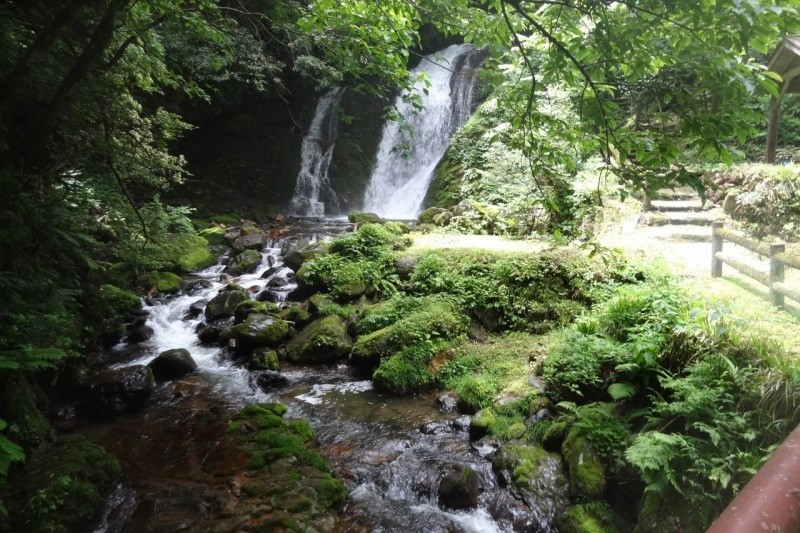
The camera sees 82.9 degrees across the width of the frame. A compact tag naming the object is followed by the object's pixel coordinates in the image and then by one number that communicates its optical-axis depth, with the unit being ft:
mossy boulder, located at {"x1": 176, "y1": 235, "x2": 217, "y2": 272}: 42.09
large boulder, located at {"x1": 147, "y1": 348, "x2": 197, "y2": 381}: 25.58
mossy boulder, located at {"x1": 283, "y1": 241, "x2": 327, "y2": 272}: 39.99
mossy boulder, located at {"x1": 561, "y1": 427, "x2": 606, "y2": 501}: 14.84
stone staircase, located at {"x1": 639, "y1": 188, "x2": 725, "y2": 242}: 32.76
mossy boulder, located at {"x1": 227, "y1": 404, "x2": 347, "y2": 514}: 15.44
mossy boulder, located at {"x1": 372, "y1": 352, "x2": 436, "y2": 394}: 23.85
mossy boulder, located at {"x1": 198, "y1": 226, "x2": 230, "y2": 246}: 49.39
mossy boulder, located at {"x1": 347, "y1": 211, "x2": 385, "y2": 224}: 53.13
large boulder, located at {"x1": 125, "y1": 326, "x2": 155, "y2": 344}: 30.04
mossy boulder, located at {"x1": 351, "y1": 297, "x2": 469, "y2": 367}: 25.84
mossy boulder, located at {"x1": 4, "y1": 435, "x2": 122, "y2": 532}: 13.57
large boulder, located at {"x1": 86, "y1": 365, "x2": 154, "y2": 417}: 21.86
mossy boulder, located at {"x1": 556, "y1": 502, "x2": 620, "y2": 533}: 13.82
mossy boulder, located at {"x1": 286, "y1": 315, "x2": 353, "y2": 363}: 27.17
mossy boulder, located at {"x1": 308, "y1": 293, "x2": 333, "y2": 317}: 30.83
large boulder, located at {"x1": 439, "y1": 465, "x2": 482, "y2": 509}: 15.93
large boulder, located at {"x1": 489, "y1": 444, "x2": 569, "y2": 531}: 15.14
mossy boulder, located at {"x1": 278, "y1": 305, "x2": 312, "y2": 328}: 30.57
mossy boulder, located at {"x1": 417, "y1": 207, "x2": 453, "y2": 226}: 43.06
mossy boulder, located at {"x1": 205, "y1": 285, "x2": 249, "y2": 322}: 32.58
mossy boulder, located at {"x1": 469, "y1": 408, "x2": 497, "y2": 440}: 19.58
